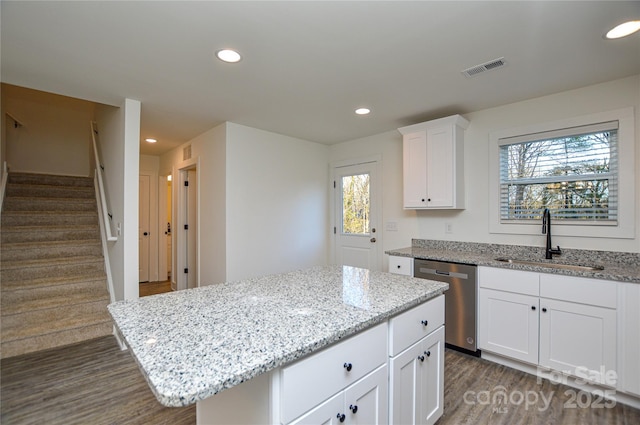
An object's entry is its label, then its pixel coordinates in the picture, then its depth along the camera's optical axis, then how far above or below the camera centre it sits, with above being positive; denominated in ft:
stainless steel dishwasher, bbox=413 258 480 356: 8.80 -2.77
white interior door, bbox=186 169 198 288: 15.60 -0.88
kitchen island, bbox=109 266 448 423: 2.73 -1.42
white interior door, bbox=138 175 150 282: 17.85 -0.86
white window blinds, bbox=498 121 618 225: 8.07 +1.10
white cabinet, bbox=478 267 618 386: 6.84 -2.80
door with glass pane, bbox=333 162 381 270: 13.50 -0.19
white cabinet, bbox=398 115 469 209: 10.01 +1.72
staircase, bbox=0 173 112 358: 9.41 -2.04
